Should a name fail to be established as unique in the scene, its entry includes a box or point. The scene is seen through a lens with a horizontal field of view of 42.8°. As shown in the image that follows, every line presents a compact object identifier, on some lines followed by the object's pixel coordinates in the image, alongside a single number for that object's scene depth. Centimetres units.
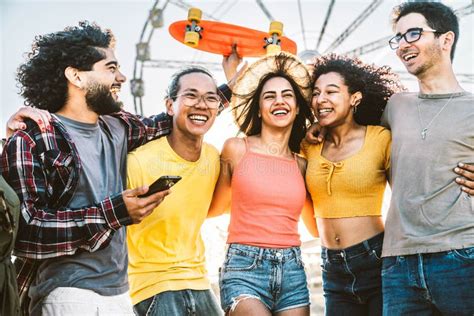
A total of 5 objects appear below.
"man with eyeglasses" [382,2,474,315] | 345
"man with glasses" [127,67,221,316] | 371
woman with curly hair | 394
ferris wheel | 1113
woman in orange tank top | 378
